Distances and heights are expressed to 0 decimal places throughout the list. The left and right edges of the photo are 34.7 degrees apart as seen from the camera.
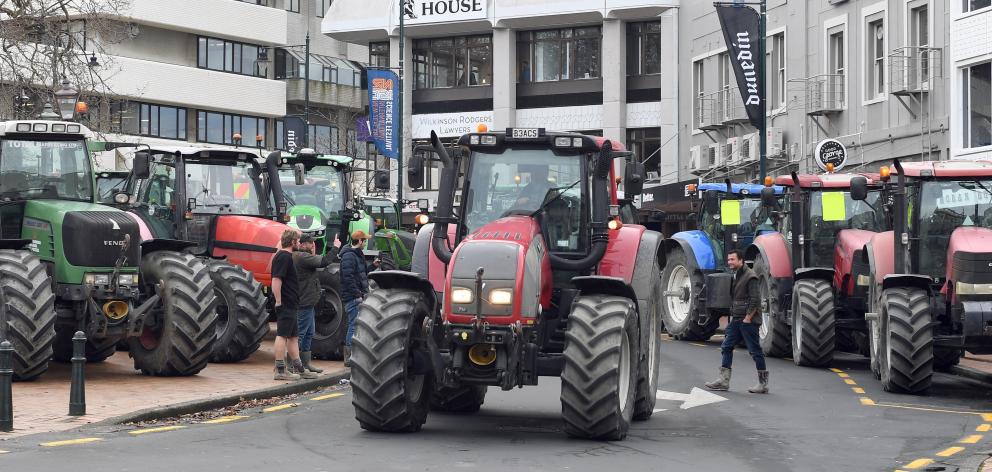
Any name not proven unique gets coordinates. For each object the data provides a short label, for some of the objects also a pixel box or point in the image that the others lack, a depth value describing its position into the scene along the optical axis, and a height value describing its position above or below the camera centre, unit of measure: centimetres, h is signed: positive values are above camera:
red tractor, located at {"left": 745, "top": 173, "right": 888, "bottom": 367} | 2253 -38
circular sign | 3269 +187
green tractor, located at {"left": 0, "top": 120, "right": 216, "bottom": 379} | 1783 -21
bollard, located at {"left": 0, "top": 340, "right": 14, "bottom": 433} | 1318 -122
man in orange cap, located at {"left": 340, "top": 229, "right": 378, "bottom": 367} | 2038 -44
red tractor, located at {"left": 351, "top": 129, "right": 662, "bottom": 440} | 1339 -47
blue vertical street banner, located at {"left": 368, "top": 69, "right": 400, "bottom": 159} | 4834 +401
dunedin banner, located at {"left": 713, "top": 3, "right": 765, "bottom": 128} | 3750 +465
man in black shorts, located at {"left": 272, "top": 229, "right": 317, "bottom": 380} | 1825 -64
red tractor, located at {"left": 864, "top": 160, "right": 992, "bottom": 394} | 1820 -35
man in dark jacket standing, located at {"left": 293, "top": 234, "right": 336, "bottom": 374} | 1891 -54
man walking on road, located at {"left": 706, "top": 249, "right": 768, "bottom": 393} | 1909 -92
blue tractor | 2794 +0
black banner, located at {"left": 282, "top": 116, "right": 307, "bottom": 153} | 5022 +363
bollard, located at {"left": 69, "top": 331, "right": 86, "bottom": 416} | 1427 -124
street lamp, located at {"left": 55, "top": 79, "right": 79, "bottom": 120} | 2447 +230
